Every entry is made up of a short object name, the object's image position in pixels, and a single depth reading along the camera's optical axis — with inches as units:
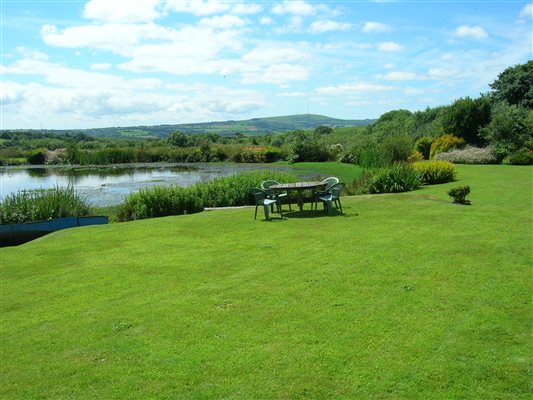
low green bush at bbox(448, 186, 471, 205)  546.9
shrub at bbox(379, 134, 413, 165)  1079.7
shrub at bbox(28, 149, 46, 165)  2277.3
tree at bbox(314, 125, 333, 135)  2923.2
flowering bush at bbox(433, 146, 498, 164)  1197.7
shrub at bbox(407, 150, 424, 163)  1094.8
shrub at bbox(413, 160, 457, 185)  858.8
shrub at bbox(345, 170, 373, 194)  750.5
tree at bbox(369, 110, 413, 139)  2184.4
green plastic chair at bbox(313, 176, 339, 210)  522.7
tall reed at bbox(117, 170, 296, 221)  677.3
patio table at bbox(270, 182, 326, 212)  517.7
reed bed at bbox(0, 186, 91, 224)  608.7
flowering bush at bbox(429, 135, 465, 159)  1369.3
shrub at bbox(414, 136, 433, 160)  1469.0
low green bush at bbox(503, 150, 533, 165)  1083.9
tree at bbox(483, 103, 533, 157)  1199.6
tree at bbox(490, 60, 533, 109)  1610.5
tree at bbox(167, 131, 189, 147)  2741.1
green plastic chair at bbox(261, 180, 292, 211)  526.6
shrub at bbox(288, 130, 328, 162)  1892.8
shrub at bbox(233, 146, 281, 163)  2116.1
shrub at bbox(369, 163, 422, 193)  734.5
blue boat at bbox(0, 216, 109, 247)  542.9
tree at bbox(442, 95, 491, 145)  1375.5
